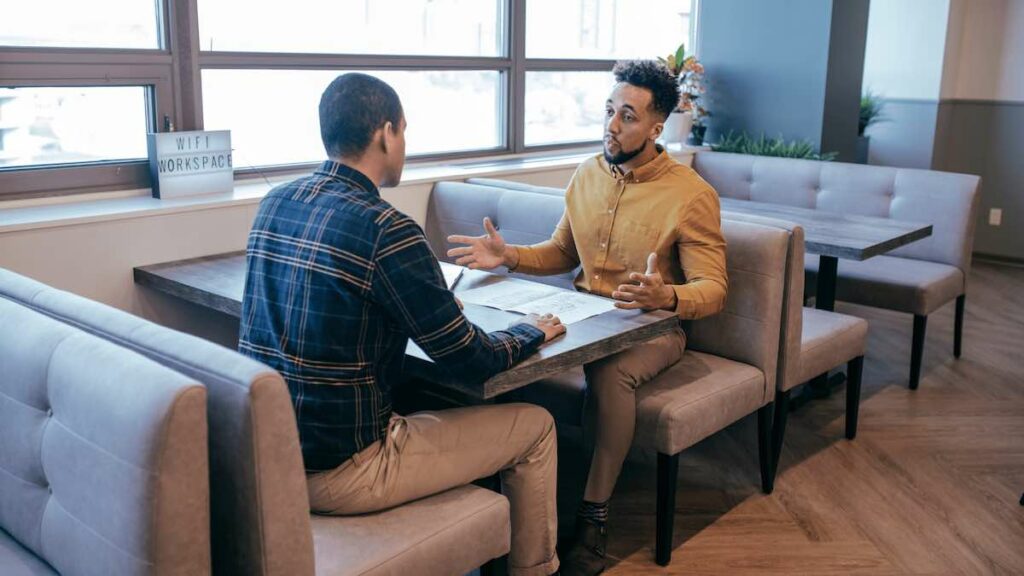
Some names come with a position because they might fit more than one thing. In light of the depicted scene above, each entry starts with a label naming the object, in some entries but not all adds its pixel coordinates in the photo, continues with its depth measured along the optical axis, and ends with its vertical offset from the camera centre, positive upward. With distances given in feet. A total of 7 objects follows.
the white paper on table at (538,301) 7.02 -1.68
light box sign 9.09 -0.88
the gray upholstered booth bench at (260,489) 4.45 -1.96
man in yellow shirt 7.59 -1.38
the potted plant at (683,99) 15.39 -0.36
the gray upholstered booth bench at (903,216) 12.04 -1.76
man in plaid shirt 5.36 -1.36
